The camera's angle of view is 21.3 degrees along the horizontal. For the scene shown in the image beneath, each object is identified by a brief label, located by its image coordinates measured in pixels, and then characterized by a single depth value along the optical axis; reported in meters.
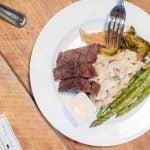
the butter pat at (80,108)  0.70
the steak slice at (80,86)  0.71
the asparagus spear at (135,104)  0.73
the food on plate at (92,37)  0.74
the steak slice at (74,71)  0.72
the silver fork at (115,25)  0.73
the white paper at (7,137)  0.69
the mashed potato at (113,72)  0.73
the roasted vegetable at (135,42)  0.73
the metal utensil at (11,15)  0.74
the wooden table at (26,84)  0.71
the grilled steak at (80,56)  0.73
